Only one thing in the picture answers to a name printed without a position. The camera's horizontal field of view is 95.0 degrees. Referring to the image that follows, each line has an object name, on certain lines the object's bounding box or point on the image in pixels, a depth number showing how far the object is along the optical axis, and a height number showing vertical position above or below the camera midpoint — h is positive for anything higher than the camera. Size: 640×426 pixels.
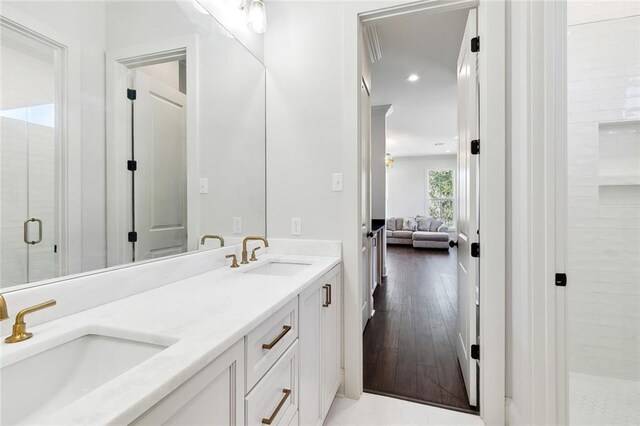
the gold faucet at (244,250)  1.66 -0.22
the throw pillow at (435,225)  8.23 -0.39
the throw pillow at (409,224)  8.43 -0.37
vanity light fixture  1.74 +1.17
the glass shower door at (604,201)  1.81 +0.06
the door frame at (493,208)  1.53 +0.01
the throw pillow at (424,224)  8.35 -0.37
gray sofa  7.70 -0.58
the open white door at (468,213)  1.69 -0.01
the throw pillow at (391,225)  8.62 -0.41
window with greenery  9.23 +0.52
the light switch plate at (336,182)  1.79 +0.18
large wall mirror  0.80 +0.29
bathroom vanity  0.54 -0.33
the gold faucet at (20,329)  0.69 -0.28
